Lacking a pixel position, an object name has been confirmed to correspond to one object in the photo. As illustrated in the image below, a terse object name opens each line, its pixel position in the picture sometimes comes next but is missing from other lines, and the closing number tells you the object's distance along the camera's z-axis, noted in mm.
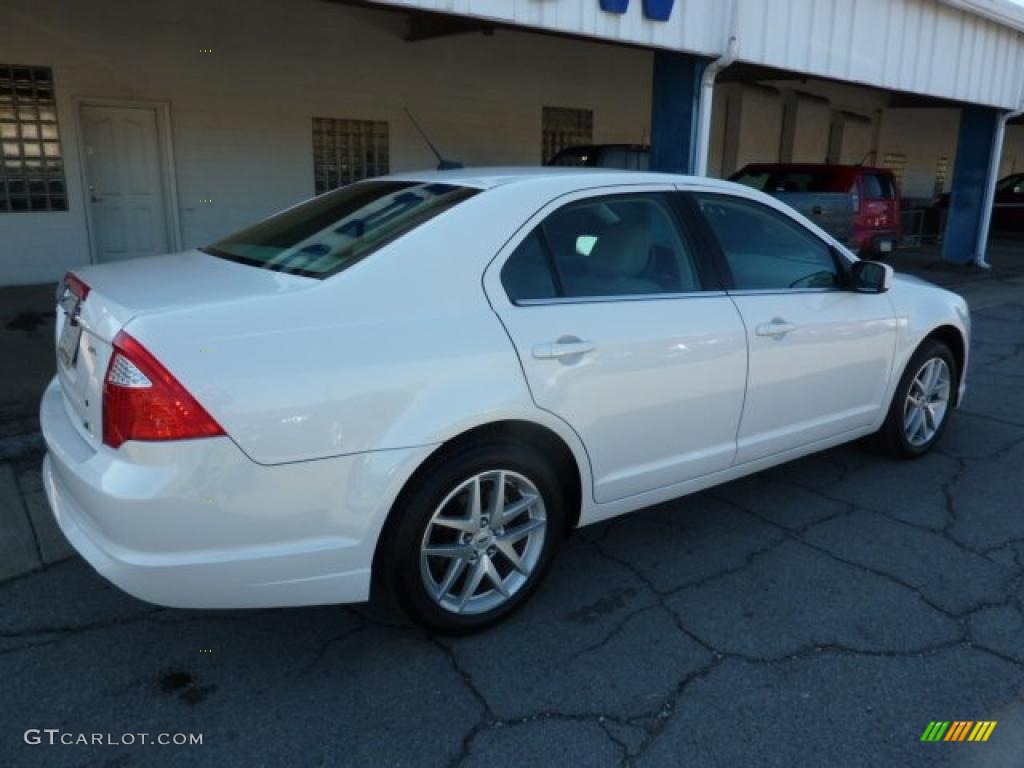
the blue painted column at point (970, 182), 13531
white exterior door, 9586
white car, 2336
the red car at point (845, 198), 11211
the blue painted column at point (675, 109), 7742
